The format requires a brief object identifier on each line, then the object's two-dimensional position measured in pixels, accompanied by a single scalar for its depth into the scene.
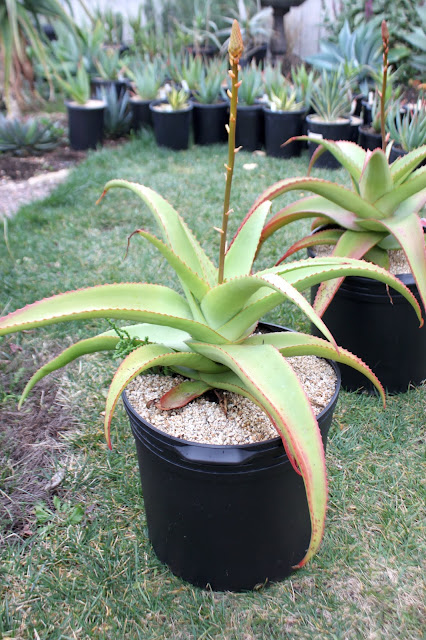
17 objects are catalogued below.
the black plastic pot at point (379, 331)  1.86
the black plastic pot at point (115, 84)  5.60
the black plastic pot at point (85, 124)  4.77
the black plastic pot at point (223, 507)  1.18
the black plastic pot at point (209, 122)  4.91
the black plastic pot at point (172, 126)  4.68
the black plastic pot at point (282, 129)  4.54
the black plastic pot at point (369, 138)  4.08
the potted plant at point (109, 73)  5.62
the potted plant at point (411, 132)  3.26
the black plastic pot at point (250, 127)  4.71
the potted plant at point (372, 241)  1.80
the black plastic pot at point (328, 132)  4.28
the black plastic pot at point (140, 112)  5.12
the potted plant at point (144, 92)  5.06
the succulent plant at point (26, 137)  4.58
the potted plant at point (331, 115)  4.28
